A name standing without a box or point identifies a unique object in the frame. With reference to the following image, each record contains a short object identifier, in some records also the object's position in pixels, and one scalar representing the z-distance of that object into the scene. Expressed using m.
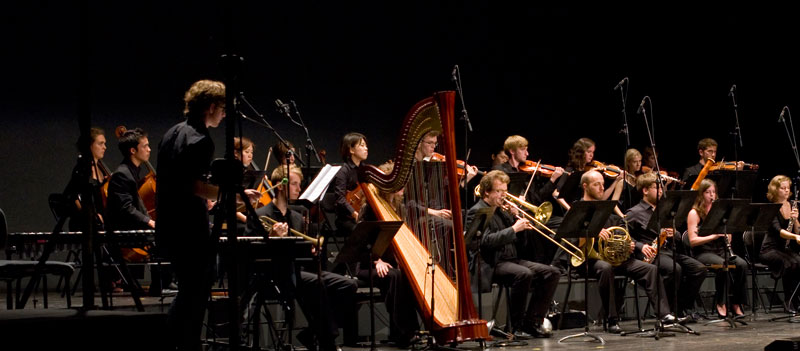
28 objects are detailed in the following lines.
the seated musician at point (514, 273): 13.91
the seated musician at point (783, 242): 17.83
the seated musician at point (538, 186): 16.45
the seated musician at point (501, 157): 17.81
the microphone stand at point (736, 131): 16.23
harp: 10.41
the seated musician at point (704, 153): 20.41
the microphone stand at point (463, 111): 12.20
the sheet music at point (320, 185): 10.19
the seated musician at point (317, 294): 11.07
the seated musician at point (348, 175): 14.52
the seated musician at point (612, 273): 14.98
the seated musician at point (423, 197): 11.37
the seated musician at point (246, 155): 12.37
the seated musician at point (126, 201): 12.93
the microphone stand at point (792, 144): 16.63
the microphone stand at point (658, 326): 13.40
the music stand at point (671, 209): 13.68
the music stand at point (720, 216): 14.99
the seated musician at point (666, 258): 16.34
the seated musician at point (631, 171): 18.45
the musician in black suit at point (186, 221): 8.22
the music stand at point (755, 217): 15.41
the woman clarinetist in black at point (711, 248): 16.97
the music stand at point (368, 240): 11.07
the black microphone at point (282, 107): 12.93
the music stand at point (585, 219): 13.09
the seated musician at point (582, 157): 18.34
